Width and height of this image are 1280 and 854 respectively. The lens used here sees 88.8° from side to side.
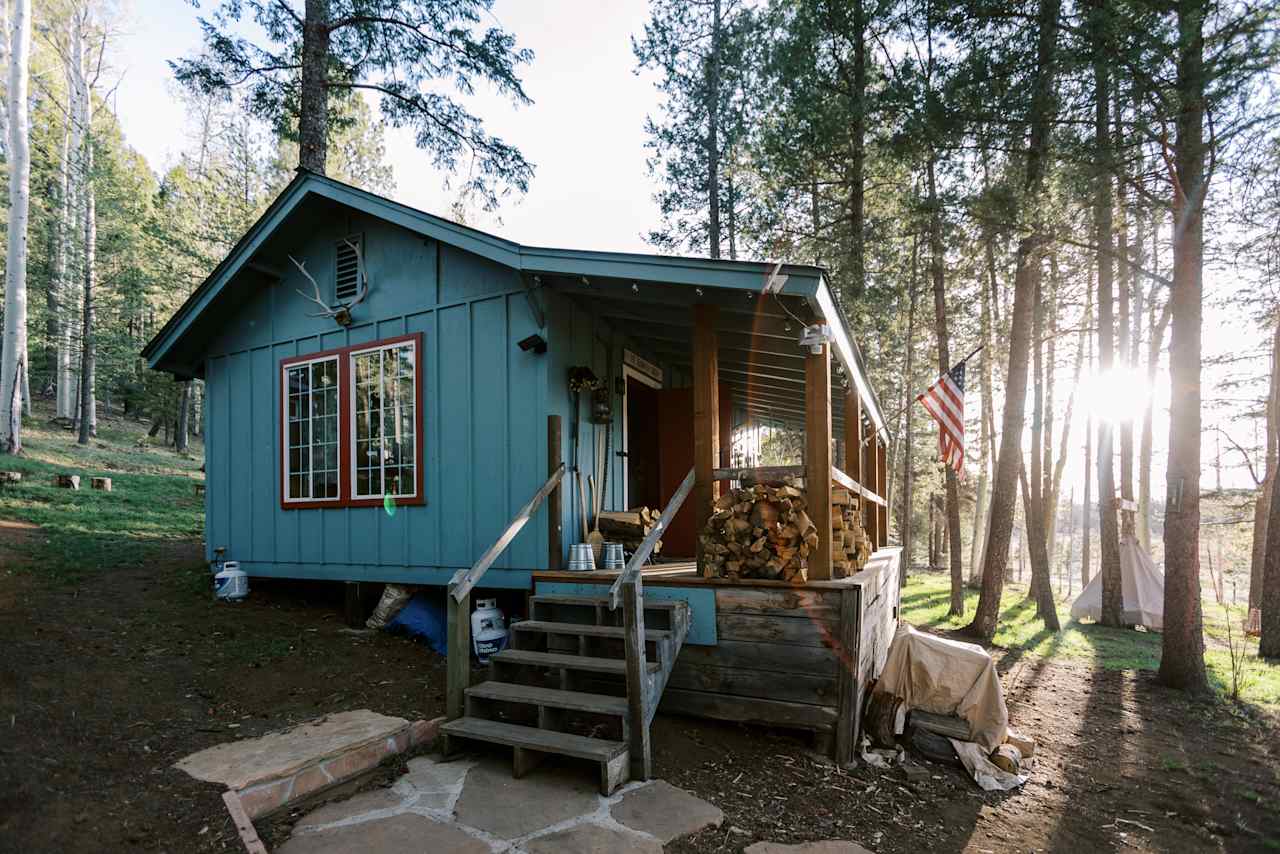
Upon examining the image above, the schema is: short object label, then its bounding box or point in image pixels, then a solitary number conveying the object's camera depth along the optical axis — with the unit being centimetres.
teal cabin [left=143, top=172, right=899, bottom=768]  427
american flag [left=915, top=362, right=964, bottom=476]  820
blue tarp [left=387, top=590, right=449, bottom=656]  600
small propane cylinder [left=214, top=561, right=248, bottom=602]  694
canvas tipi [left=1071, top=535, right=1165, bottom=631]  1094
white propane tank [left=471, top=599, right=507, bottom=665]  530
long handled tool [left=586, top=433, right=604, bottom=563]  564
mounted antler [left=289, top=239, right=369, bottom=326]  647
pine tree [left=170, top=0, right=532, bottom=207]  898
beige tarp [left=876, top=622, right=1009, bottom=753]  438
